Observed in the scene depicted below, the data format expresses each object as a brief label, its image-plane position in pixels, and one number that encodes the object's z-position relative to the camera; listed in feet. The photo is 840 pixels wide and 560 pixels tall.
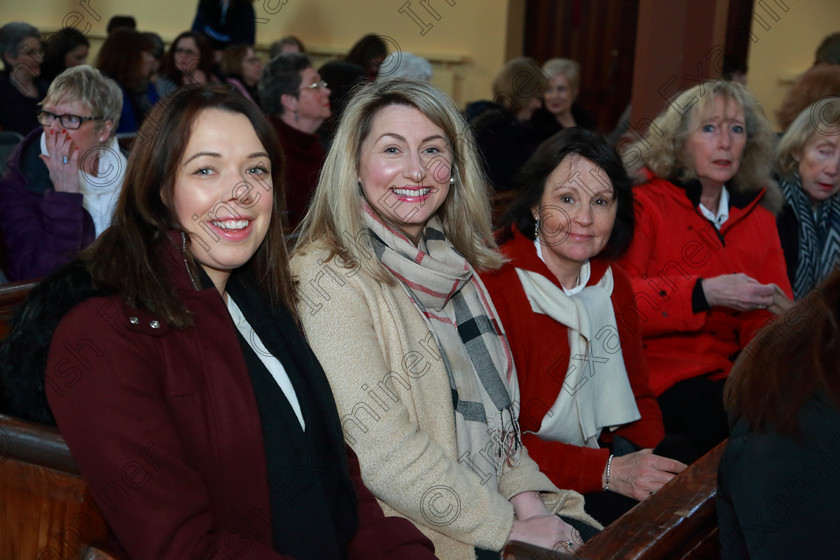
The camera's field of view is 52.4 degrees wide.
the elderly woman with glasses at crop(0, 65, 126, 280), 8.43
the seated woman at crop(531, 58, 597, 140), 16.85
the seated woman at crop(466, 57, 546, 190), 14.14
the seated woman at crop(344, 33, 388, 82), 17.58
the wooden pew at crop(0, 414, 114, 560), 4.15
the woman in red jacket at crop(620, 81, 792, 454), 8.32
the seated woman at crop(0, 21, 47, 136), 13.64
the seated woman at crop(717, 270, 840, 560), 3.77
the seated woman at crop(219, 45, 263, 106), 18.93
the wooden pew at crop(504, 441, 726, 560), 4.25
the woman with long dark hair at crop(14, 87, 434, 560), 4.00
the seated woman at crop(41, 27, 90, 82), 15.37
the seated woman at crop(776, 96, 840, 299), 10.27
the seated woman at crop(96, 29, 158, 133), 14.25
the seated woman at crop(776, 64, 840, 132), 12.09
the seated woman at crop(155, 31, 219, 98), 16.71
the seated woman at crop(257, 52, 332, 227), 12.48
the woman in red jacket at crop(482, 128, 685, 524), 6.89
